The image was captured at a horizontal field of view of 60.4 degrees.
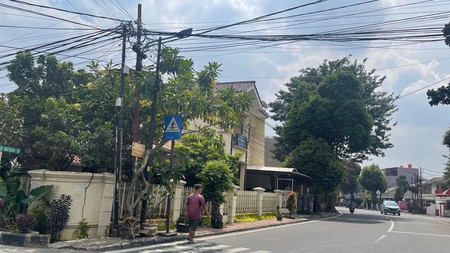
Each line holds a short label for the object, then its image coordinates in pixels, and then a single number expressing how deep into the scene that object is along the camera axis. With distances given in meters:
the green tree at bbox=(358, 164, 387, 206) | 71.38
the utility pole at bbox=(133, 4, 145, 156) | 11.56
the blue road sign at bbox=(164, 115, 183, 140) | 10.98
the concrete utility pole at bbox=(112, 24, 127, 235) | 10.59
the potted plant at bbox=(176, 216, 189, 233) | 12.50
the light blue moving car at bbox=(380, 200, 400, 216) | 40.16
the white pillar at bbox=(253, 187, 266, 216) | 20.86
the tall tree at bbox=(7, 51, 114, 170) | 12.83
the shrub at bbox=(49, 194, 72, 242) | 9.32
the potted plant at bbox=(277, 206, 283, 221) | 20.71
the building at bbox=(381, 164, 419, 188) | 92.31
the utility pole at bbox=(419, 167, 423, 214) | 61.54
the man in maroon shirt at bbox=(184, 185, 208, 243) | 10.79
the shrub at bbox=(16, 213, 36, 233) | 8.91
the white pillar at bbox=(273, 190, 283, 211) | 23.48
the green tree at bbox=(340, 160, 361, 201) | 59.34
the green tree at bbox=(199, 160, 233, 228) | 14.44
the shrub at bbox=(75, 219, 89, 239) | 9.96
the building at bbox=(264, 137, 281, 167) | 48.45
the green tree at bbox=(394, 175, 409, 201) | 75.81
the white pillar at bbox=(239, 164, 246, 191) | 26.16
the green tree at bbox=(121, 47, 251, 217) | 11.00
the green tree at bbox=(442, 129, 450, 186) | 33.28
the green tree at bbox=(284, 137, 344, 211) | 28.33
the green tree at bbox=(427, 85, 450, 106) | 18.80
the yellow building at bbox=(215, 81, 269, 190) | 26.50
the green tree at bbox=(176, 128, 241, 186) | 16.62
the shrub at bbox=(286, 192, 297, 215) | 22.34
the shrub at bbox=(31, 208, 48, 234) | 9.34
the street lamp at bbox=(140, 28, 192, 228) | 11.27
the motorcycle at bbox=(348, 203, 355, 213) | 37.59
